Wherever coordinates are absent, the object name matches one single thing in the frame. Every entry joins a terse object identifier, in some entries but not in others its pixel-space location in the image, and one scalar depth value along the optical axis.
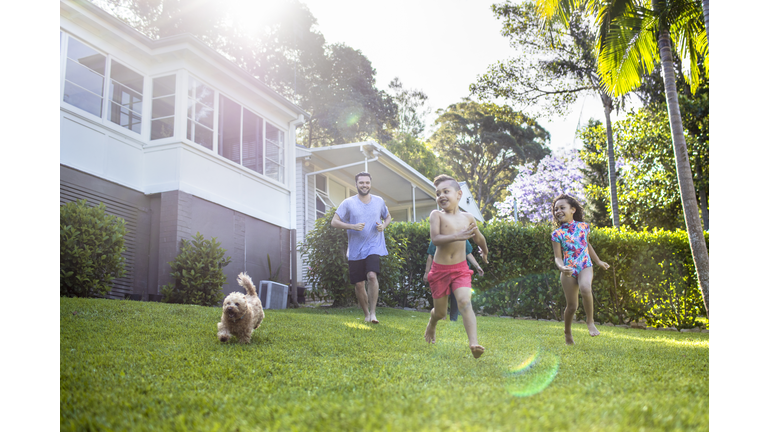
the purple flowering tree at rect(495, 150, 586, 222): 27.12
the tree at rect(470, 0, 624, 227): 10.66
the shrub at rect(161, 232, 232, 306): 8.19
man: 6.40
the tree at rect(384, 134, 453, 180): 27.30
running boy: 3.95
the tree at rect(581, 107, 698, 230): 16.92
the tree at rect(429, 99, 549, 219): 23.62
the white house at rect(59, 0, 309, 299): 8.15
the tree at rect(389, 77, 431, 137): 21.77
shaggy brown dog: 4.20
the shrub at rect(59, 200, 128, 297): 6.23
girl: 5.18
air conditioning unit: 9.73
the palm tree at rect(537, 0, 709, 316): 7.33
